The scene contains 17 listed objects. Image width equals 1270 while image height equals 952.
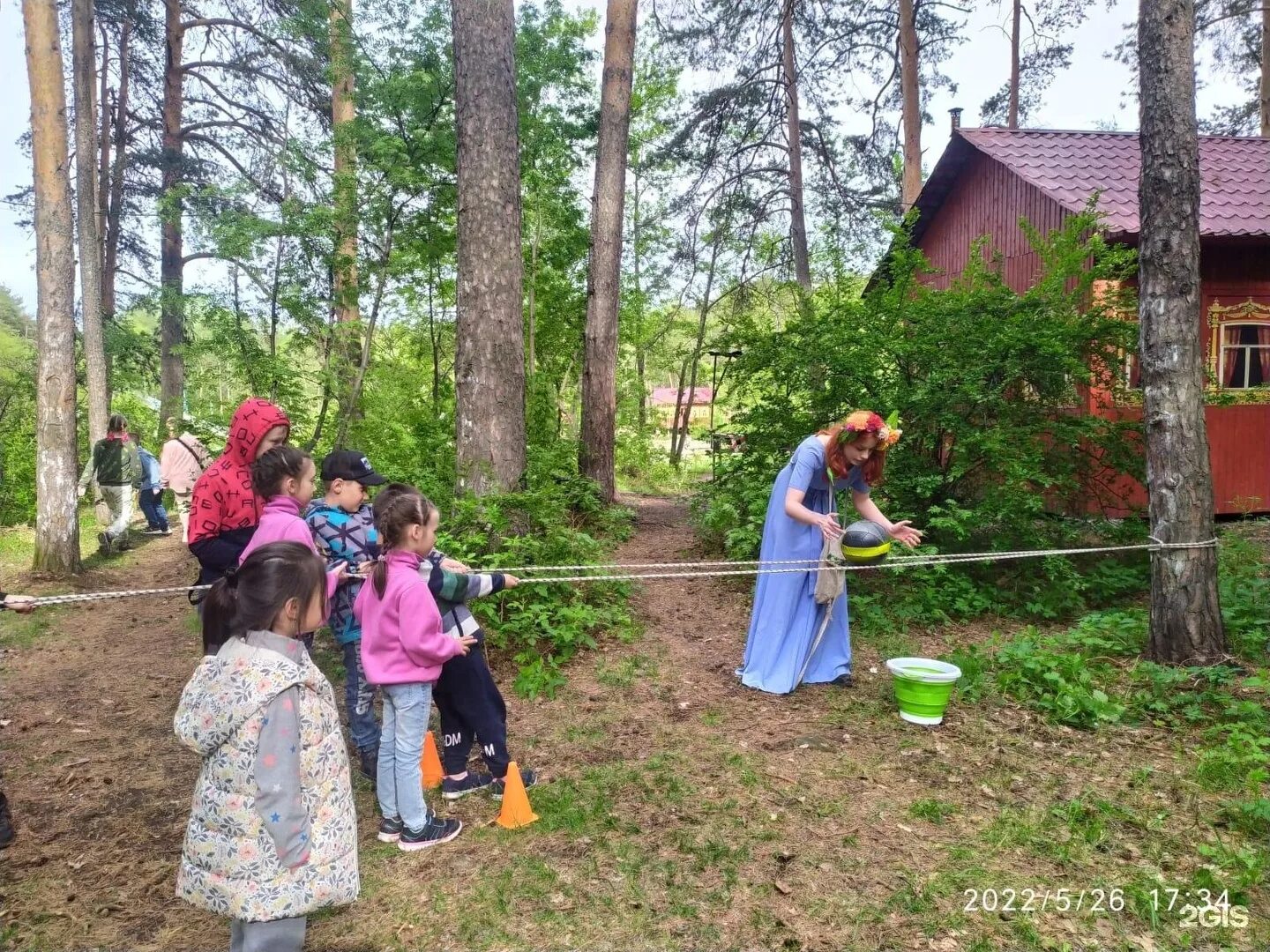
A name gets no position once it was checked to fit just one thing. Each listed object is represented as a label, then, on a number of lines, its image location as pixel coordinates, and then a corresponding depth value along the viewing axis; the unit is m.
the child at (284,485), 3.35
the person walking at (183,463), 9.73
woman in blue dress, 4.74
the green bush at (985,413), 6.88
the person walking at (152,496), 11.30
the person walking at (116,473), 9.91
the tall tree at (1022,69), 17.00
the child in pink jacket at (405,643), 3.18
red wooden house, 10.17
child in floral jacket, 2.09
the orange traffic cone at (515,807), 3.51
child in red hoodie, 3.72
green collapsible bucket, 4.46
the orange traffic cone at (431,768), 3.98
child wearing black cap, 3.71
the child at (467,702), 3.56
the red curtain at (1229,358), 10.55
